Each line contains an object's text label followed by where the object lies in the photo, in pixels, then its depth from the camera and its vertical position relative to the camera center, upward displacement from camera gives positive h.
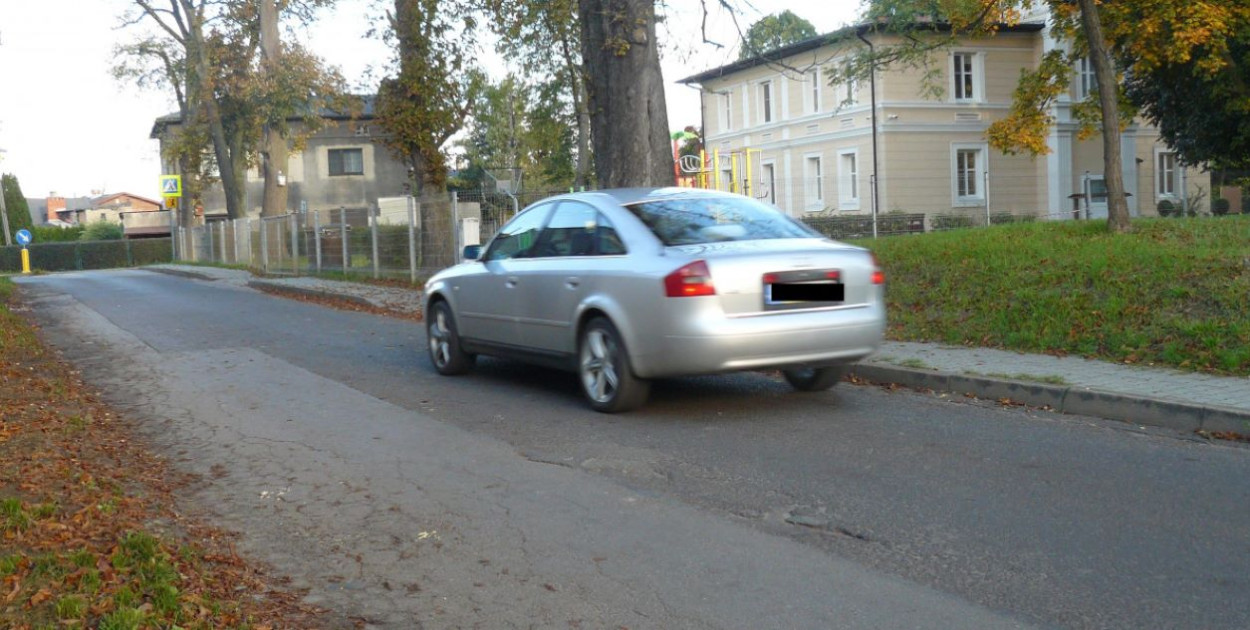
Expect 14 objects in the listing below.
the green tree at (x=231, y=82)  36.50 +5.77
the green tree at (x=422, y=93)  24.52 +3.41
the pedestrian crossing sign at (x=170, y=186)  47.69 +3.12
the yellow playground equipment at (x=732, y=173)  33.76 +2.48
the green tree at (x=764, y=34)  15.68 +2.78
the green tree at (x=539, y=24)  16.39 +3.34
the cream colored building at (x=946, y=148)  39.22 +2.99
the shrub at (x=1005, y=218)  31.78 +0.39
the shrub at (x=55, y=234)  78.75 +2.32
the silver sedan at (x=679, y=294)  7.73 -0.34
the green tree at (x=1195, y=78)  21.45 +3.28
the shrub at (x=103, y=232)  76.44 +2.21
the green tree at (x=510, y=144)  64.12 +6.49
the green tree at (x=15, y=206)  87.32 +4.78
